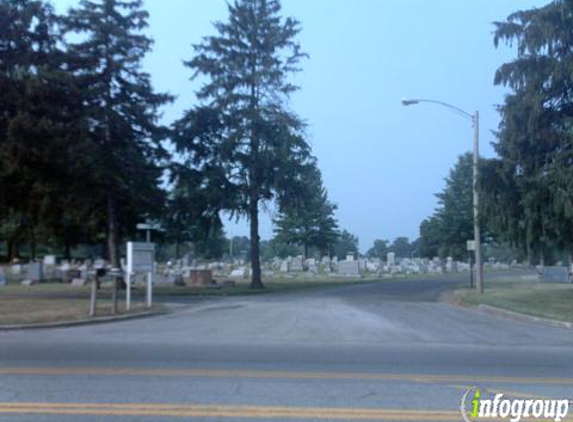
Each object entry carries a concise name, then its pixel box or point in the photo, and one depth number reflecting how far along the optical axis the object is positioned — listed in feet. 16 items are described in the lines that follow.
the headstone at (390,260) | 263.39
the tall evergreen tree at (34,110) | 92.43
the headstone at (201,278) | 145.79
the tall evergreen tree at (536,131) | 89.76
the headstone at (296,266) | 231.67
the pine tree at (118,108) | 112.27
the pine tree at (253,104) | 131.75
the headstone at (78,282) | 139.37
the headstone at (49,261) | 195.00
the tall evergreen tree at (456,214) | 207.92
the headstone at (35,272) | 152.64
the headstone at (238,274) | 182.60
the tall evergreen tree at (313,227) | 253.85
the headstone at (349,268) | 204.13
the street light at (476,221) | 107.24
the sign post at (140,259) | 81.05
